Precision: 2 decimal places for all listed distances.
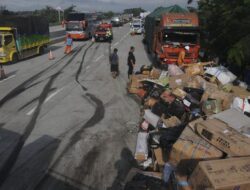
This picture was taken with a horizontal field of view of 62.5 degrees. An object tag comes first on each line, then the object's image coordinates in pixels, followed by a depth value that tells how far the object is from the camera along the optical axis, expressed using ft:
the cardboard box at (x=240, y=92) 24.64
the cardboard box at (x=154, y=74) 32.39
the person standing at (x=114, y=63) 38.30
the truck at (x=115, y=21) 148.41
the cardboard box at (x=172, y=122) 20.51
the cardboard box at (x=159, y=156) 16.68
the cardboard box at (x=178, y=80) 27.29
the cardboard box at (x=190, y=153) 15.19
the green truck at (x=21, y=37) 47.07
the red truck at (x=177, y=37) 41.28
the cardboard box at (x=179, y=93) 24.26
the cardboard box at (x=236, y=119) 16.83
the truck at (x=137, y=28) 105.50
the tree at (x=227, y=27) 26.48
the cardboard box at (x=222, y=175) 12.15
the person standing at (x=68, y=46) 59.69
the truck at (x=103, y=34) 77.75
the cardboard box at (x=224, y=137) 14.78
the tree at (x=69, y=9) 189.41
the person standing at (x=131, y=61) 37.06
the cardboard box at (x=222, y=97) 22.44
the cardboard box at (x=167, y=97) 24.02
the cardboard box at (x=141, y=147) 18.26
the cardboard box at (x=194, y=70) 30.15
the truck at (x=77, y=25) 80.38
